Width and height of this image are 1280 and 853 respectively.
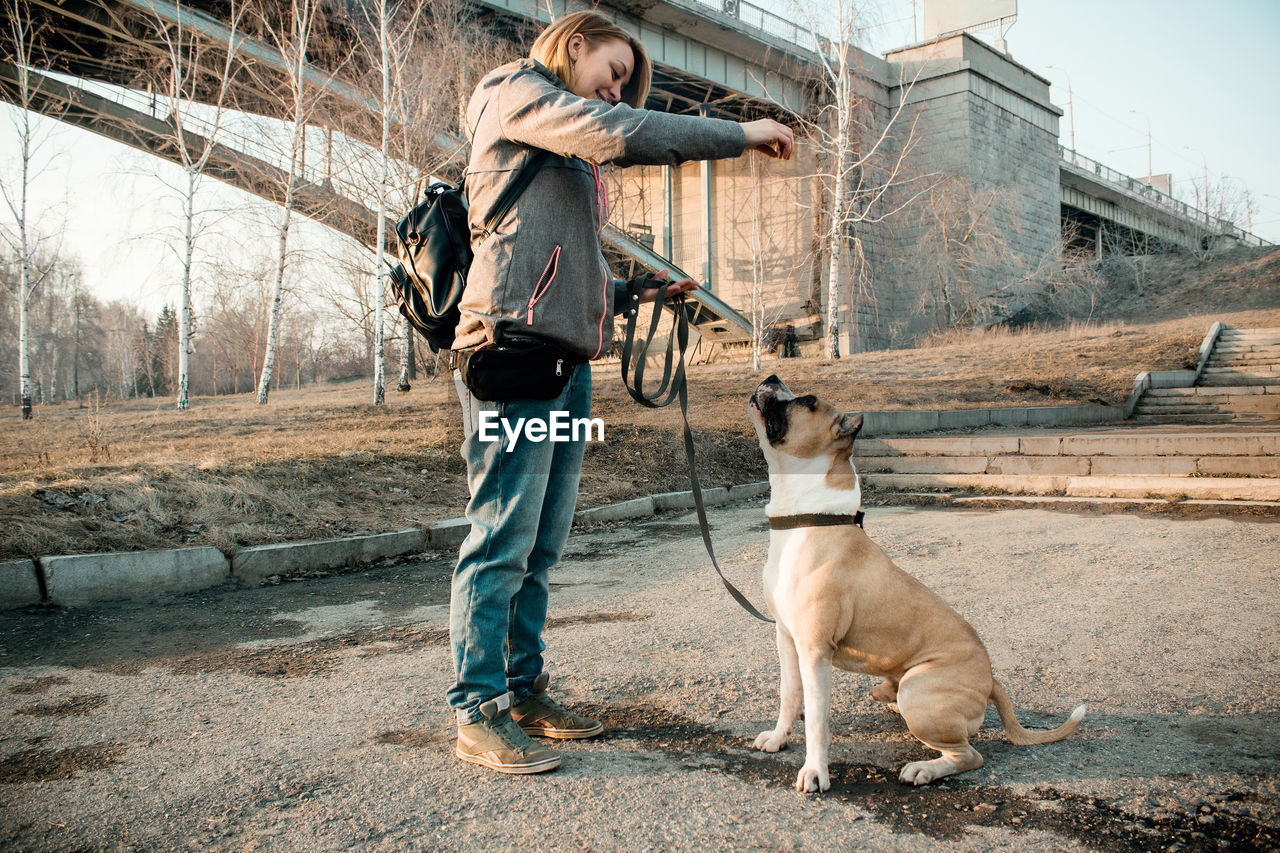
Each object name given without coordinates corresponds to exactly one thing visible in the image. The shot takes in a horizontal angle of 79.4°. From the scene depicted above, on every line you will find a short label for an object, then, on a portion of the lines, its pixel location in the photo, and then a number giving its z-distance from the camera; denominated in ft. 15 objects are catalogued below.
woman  7.50
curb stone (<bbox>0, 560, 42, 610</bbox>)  14.69
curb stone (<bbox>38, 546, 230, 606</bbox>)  15.31
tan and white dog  7.54
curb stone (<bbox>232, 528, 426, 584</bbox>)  17.80
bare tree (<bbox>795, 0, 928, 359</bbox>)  68.74
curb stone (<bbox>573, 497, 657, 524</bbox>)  25.13
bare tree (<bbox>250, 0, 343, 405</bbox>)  51.57
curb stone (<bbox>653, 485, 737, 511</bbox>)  28.09
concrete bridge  57.98
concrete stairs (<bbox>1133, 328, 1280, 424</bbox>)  40.29
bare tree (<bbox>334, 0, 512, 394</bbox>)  51.39
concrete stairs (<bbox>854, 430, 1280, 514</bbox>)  23.94
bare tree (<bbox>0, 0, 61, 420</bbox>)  53.78
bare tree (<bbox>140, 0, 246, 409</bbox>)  53.21
